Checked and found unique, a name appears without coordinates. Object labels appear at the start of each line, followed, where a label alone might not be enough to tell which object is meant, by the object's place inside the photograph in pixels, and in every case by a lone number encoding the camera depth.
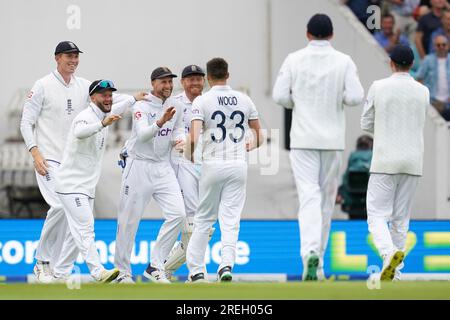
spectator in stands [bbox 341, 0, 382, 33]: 20.11
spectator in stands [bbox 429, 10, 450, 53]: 19.94
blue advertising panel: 18.50
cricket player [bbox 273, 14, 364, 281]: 13.26
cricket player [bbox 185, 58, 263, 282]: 13.90
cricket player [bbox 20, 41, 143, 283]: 14.59
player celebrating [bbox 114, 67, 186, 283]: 14.74
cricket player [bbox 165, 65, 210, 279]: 15.31
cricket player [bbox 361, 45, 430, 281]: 13.87
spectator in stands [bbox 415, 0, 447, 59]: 20.02
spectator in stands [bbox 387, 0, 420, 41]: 20.30
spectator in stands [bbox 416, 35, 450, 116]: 19.64
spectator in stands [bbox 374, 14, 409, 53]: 20.22
